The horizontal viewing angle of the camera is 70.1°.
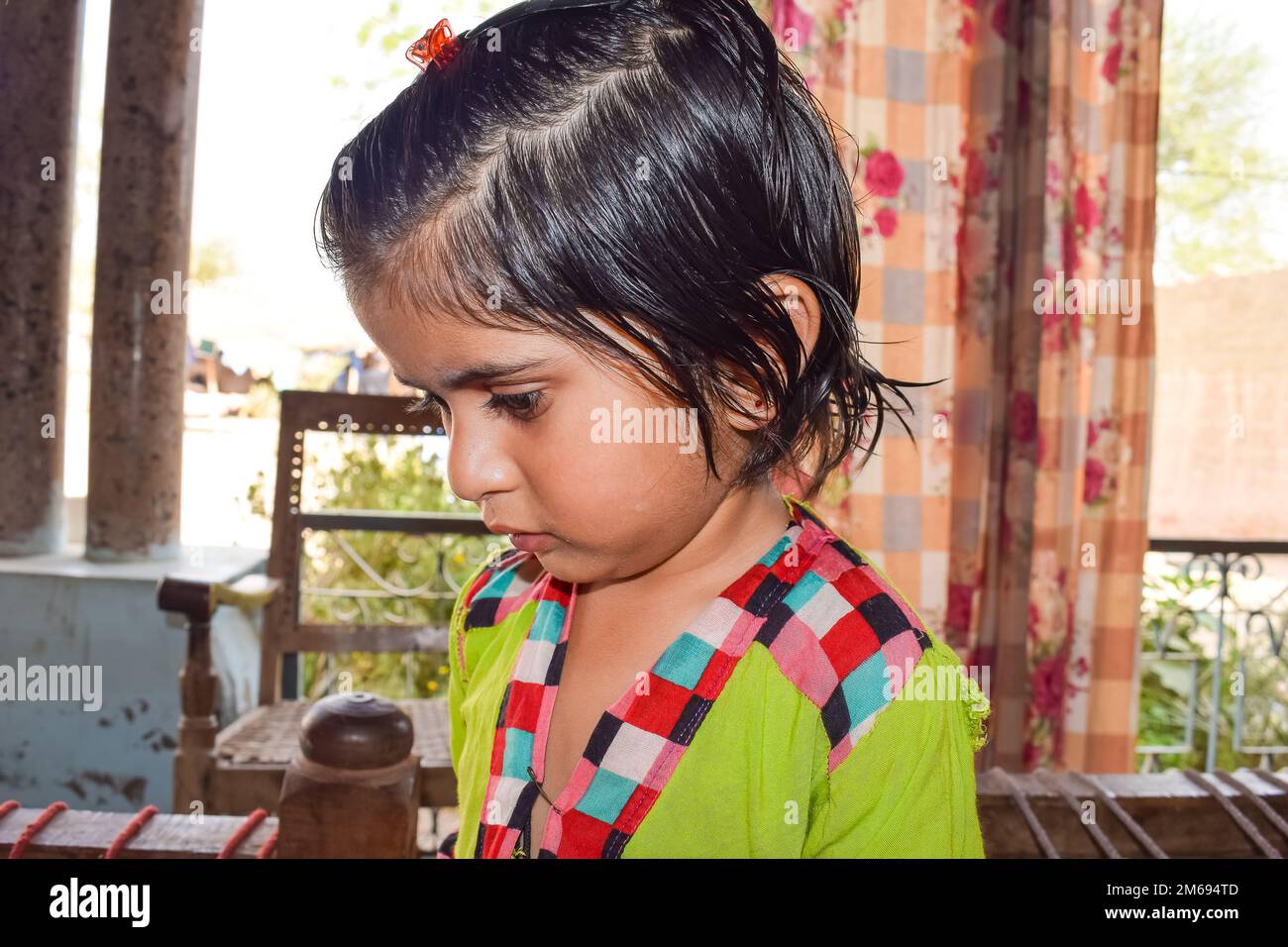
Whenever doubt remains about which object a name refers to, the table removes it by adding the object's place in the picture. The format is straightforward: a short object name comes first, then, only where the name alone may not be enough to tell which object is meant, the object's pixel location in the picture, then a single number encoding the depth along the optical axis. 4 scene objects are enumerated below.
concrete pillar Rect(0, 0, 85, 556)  2.25
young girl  0.58
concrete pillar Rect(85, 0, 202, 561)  2.26
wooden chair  1.72
